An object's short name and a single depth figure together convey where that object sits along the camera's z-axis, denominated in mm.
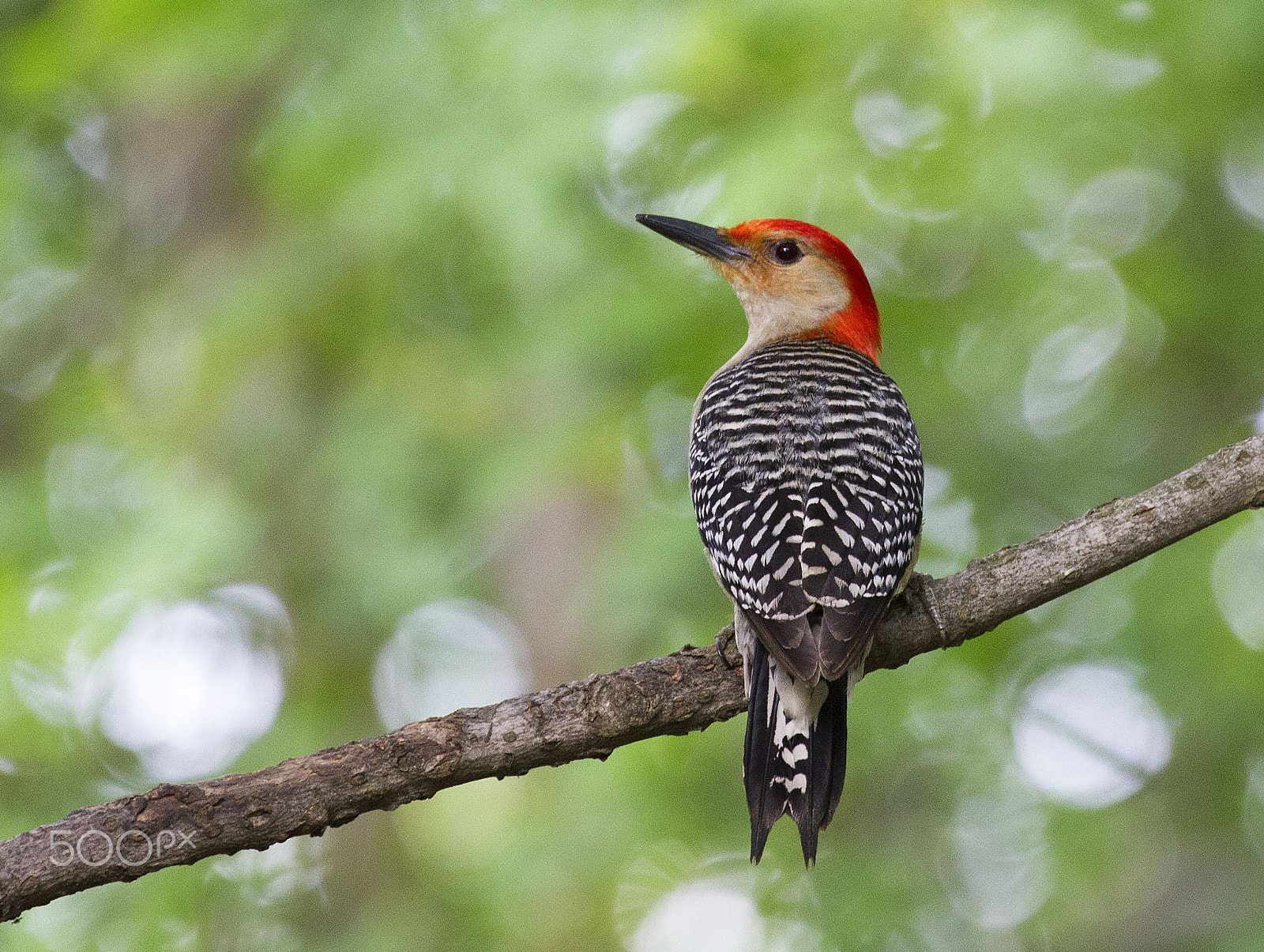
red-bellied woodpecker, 7199
